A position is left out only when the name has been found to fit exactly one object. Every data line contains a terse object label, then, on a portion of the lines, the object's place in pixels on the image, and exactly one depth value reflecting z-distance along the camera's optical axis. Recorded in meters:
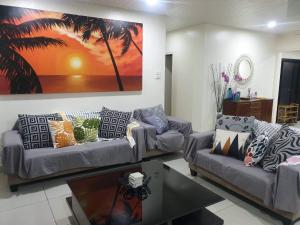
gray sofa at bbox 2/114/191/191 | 2.64
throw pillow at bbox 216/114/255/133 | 2.84
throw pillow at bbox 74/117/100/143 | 3.29
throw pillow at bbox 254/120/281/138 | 2.74
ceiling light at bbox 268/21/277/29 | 4.91
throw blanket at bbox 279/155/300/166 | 2.10
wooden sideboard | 5.22
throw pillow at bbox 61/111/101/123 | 3.43
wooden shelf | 6.69
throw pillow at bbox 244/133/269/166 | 2.49
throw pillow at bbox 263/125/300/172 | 2.28
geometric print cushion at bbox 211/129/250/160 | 2.73
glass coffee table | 1.71
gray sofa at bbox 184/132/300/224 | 2.01
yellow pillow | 3.07
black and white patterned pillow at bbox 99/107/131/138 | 3.54
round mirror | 5.61
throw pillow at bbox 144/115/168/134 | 3.80
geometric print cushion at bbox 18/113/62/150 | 3.03
